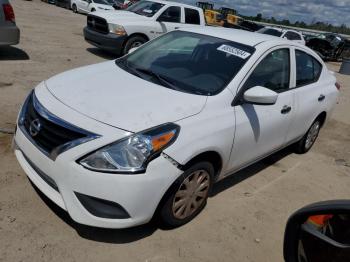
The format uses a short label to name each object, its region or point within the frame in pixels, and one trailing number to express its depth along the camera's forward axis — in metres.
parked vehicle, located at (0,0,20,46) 7.82
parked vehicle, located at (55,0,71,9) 30.02
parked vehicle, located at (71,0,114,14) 24.22
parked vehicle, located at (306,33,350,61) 22.88
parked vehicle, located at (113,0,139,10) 22.87
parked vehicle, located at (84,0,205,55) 10.55
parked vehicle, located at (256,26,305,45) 18.56
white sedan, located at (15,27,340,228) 2.76
